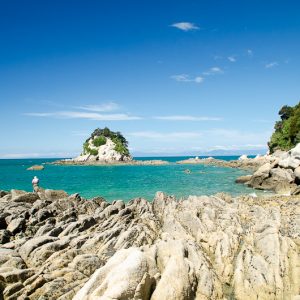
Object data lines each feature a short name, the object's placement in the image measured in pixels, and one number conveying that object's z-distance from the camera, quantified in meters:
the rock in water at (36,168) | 146.76
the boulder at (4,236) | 24.30
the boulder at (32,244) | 20.14
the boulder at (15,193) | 39.64
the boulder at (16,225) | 26.54
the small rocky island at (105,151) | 180.50
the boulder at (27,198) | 36.10
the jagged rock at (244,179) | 69.21
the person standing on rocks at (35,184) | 44.88
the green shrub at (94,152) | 185.25
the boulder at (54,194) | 40.62
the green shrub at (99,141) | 181.88
